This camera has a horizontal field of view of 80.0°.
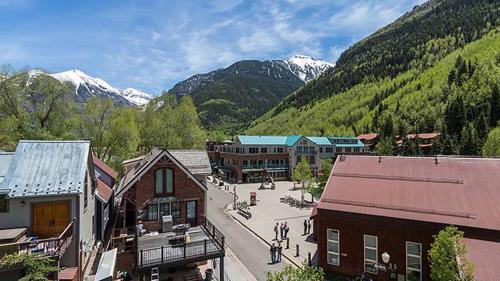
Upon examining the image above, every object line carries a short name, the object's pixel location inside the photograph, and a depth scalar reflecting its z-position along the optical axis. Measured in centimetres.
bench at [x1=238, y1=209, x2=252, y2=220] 3467
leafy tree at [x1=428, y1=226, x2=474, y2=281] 1096
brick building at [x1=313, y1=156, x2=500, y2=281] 1498
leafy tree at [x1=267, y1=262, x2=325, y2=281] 929
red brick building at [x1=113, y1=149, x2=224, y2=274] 1859
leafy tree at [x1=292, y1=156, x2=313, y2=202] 4566
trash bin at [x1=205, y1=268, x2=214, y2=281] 1719
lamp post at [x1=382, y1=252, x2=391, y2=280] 1248
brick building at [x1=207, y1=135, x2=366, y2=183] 6588
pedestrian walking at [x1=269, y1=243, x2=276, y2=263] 2164
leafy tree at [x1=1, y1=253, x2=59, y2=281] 1060
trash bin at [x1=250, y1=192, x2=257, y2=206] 4169
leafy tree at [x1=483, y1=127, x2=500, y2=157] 4667
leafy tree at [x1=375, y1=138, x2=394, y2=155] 7249
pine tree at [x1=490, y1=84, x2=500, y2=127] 7601
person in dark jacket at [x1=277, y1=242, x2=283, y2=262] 2192
